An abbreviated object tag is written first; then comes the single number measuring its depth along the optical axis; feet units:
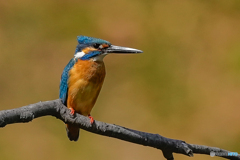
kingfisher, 14.59
